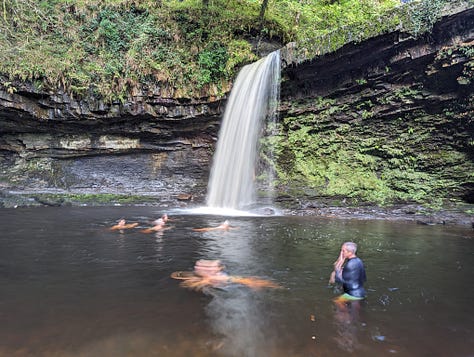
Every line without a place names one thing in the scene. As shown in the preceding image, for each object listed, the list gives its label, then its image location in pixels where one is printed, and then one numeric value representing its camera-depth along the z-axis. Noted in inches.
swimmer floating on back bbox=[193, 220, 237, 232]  368.2
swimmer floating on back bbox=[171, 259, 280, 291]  194.9
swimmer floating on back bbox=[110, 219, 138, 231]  361.7
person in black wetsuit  176.4
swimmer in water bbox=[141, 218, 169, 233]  354.0
